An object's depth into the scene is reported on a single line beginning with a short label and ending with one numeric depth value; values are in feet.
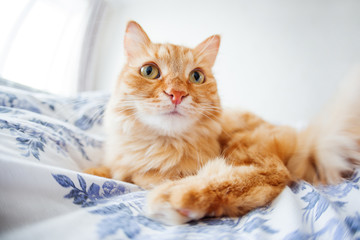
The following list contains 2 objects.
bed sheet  0.68
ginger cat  0.83
